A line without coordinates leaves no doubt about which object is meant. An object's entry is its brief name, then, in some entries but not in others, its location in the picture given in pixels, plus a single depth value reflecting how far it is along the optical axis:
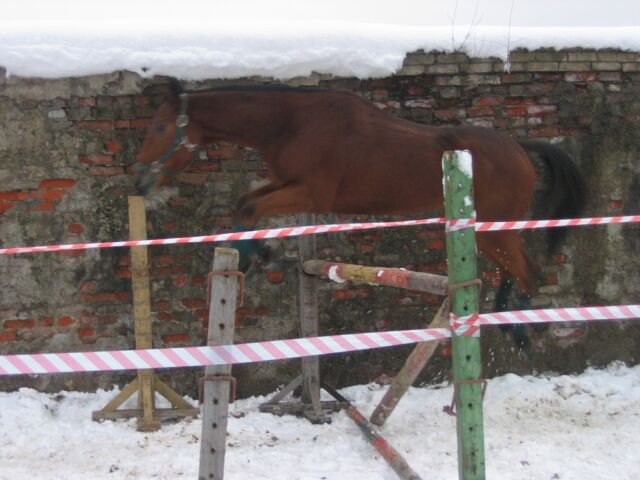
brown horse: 4.07
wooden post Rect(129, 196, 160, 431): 4.28
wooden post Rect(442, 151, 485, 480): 2.66
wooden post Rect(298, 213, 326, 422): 4.46
